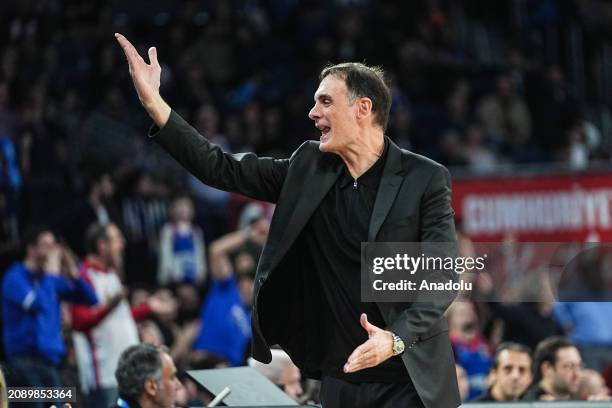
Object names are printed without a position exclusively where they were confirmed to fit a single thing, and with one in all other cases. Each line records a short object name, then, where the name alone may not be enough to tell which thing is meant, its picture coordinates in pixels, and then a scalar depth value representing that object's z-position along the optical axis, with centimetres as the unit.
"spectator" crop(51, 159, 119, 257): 2216
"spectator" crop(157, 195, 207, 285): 2355
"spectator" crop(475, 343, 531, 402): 1494
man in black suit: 859
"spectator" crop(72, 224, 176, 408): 1778
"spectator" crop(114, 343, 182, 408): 1180
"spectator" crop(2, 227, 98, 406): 1734
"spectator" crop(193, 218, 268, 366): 2017
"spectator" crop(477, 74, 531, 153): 3164
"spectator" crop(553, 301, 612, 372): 2148
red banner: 2397
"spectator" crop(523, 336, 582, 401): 1465
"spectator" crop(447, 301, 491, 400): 1964
